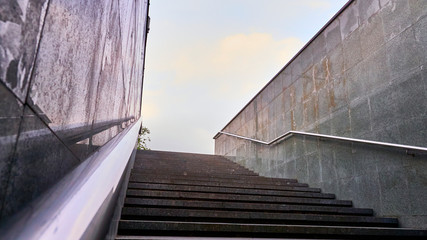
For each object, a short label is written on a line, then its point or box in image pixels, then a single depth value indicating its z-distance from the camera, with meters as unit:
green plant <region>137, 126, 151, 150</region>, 17.89
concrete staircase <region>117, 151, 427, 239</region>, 2.45
